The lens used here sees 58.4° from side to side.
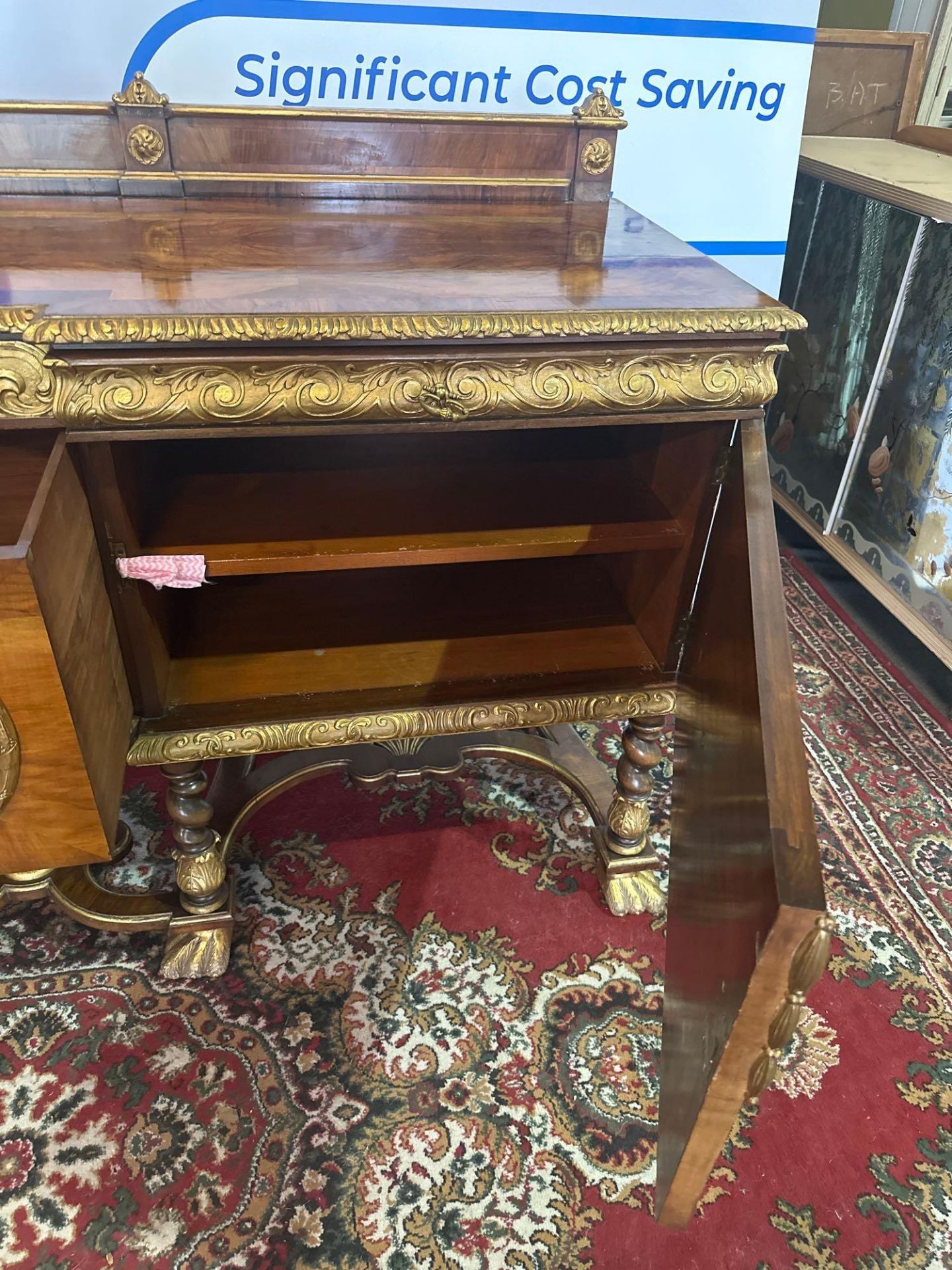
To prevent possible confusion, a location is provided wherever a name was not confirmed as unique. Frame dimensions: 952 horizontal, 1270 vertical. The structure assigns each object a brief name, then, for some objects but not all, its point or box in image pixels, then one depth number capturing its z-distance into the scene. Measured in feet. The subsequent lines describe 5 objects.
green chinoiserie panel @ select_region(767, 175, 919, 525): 5.83
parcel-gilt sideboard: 2.21
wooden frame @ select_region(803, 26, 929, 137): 6.59
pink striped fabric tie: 2.68
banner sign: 4.51
